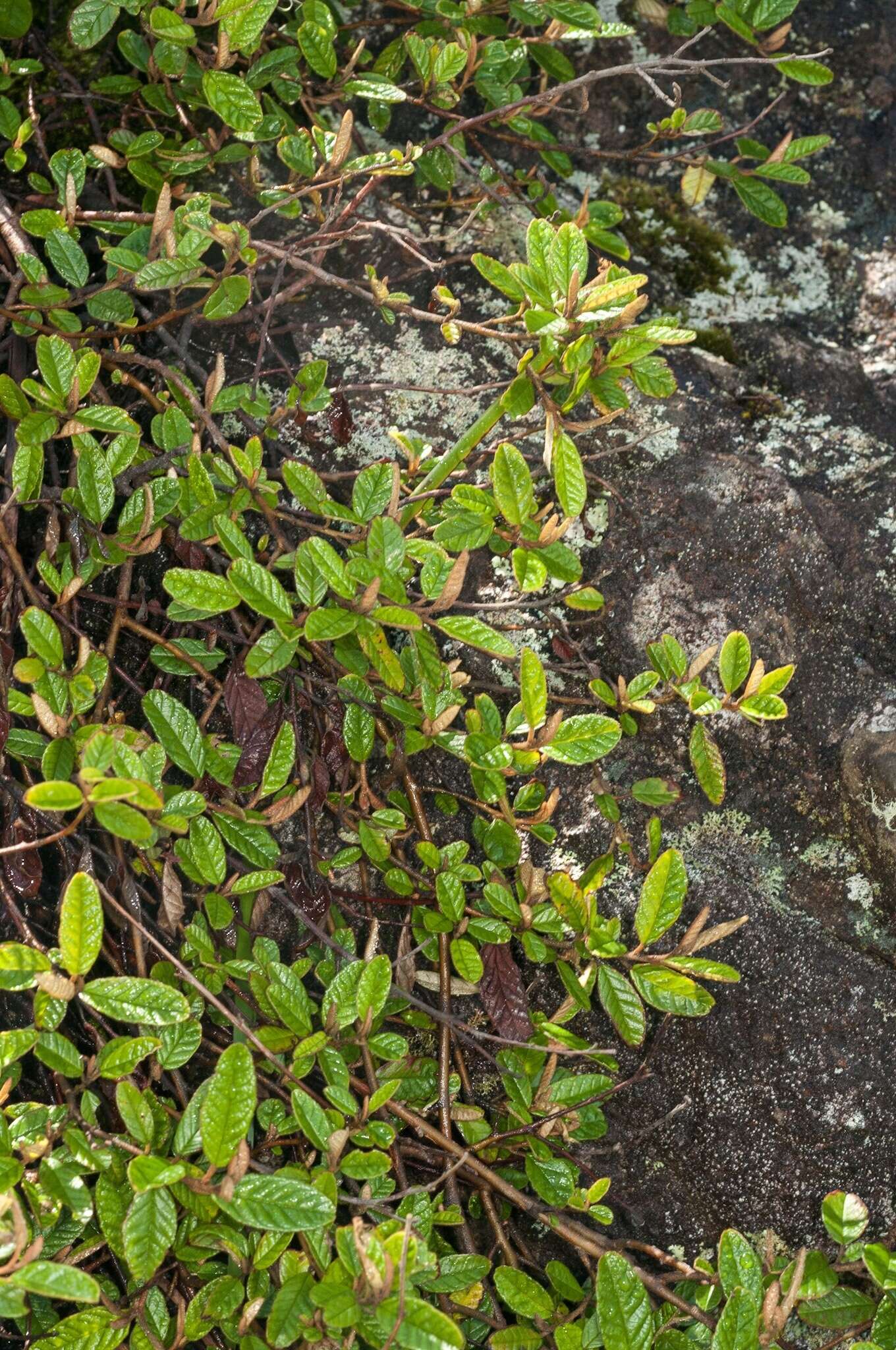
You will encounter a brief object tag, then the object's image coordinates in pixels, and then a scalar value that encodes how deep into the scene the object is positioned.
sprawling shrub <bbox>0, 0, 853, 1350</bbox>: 1.22
